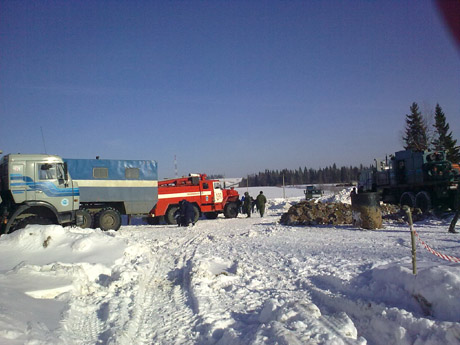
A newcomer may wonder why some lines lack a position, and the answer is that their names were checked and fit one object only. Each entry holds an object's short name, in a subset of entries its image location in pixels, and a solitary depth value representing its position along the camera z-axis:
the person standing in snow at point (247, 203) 23.42
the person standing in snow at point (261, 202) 23.03
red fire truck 19.25
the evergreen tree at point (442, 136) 41.16
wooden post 5.14
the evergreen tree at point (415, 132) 42.03
